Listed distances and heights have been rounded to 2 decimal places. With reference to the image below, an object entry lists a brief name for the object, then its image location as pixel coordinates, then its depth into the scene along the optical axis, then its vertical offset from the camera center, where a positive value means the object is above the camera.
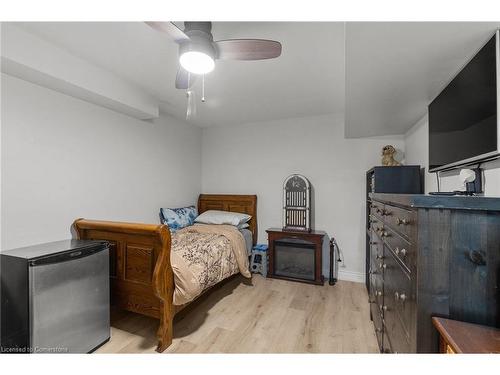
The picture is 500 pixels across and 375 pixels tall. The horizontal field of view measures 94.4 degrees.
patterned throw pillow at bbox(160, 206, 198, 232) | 3.28 -0.44
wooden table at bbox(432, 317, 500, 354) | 0.66 -0.46
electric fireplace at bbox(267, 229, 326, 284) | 3.12 -0.96
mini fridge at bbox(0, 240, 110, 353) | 1.47 -0.76
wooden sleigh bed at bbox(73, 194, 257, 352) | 1.76 -0.66
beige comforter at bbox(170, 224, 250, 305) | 1.91 -0.70
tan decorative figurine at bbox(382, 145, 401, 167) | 2.80 +0.39
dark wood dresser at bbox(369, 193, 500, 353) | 0.79 -0.27
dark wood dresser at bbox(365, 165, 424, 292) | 2.34 +0.08
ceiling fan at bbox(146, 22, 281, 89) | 1.43 +0.90
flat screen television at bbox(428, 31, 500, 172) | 1.06 +0.42
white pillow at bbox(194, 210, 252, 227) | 3.49 -0.47
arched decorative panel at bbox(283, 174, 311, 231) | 3.35 -0.23
